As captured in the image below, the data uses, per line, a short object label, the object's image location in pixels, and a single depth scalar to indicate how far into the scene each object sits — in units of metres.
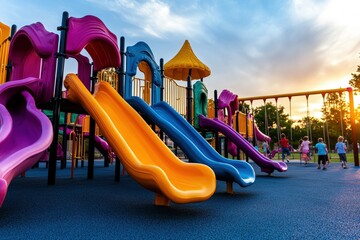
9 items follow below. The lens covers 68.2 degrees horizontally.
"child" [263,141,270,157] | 18.74
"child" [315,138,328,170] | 11.45
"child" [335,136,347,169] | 12.84
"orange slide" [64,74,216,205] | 3.17
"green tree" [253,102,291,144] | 49.15
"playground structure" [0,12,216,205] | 3.28
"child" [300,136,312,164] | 15.37
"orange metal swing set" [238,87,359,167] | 13.74
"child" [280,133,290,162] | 16.30
